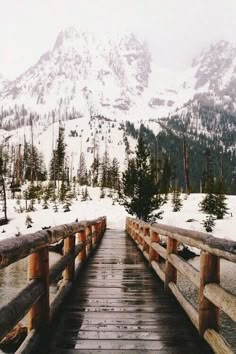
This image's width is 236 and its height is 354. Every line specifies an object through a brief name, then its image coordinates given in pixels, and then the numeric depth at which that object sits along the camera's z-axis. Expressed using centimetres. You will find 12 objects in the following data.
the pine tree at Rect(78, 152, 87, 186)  9246
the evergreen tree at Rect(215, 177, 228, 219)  3312
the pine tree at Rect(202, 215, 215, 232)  2936
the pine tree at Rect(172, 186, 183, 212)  4020
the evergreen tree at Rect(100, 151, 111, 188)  6791
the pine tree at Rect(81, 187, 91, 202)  5494
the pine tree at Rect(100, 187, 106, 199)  6098
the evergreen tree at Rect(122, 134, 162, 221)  2761
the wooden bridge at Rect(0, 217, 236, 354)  382
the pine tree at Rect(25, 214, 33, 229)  3806
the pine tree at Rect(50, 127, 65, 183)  8031
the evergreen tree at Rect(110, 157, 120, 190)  8609
